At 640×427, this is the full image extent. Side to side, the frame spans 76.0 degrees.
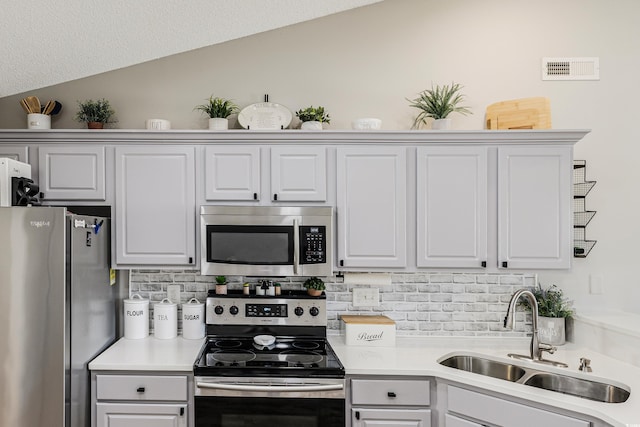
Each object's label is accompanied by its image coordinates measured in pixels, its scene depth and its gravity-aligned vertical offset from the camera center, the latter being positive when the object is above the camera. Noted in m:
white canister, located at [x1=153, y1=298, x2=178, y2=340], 2.59 -0.67
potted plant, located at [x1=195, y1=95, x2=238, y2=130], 2.59 +0.66
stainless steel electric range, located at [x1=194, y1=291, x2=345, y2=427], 2.06 -0.89
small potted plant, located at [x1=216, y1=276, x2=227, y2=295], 2.65 -0.45
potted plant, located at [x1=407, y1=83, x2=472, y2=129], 2.60 +0.72
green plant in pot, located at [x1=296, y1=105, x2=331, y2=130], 2.59 +0.63
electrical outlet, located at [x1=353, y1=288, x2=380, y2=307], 2.72 -0.55
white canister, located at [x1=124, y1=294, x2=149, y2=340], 2.57 -0.65
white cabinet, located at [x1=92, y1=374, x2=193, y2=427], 2.14 -0.97
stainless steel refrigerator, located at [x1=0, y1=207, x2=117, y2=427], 1.89 -0.49
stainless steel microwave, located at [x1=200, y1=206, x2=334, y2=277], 2.40 -0.15
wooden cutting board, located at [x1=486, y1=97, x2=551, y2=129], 2.48 +0.63
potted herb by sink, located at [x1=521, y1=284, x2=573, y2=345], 2.52 -0.63
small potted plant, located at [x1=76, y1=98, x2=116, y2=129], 2.59 +0.65
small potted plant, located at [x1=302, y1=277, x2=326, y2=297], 2.62 -0.46
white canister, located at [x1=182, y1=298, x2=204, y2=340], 2.60 -0.67
